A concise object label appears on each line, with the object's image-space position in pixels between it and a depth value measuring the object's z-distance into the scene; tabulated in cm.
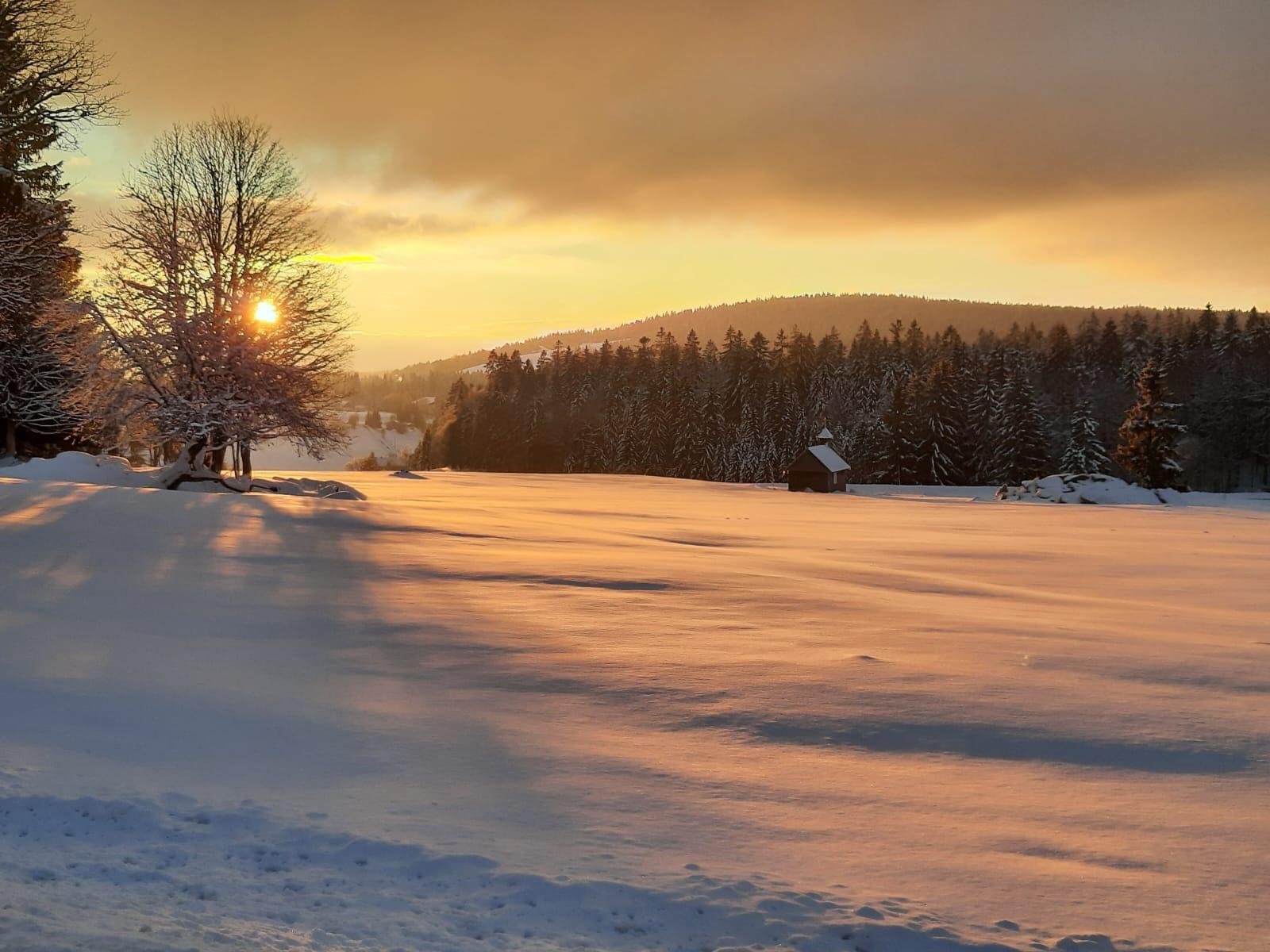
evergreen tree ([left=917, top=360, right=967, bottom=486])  6856
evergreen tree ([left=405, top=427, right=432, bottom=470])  12925
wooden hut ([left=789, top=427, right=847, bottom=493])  5903
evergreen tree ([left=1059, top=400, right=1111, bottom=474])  6097
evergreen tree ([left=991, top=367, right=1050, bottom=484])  6581
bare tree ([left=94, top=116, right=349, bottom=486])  2247
